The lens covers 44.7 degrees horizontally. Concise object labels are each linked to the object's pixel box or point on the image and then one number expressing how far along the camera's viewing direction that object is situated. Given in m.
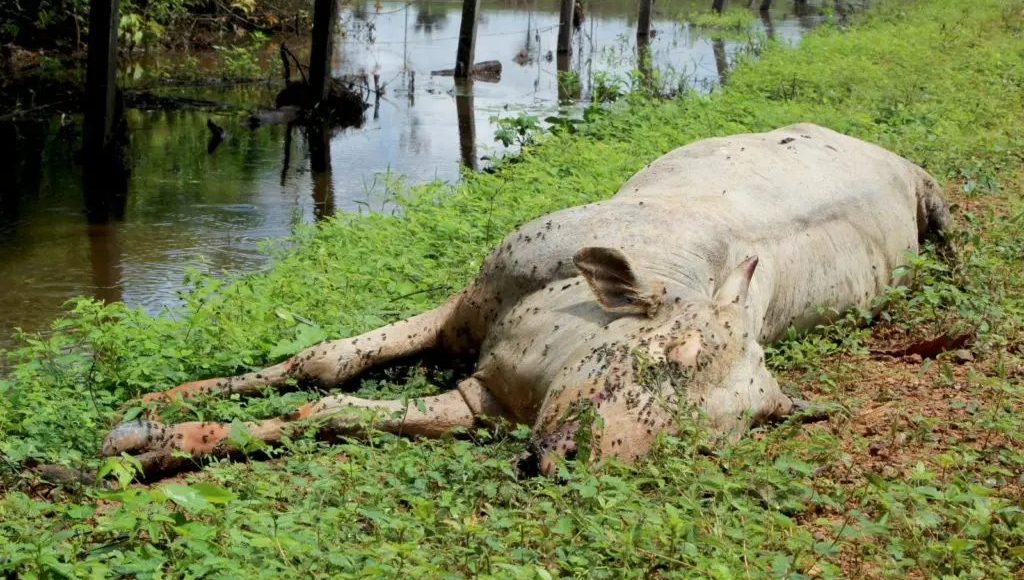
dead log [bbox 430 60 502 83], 20.34
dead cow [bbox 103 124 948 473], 4.45
